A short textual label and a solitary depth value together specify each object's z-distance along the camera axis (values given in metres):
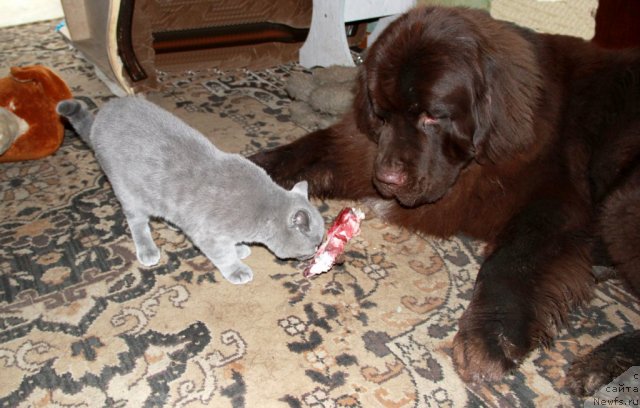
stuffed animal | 2.21
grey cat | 1.50
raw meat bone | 1.67
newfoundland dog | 1.46
